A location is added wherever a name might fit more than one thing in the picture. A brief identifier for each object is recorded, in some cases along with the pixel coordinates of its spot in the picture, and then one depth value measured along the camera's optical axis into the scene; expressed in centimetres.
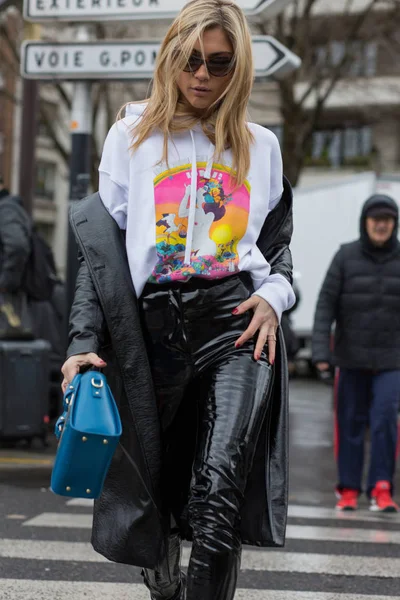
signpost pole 1409
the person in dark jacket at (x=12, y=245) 1389
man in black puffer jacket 1117
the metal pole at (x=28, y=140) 2213
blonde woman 488
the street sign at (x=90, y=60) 1315
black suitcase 1351
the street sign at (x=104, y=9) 1285
